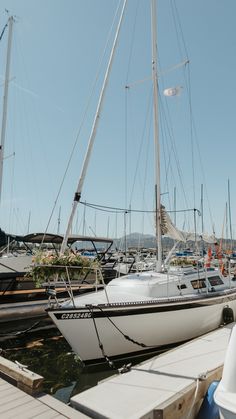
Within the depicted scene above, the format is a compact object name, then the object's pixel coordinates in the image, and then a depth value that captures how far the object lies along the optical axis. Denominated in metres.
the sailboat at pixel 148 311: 7.58
